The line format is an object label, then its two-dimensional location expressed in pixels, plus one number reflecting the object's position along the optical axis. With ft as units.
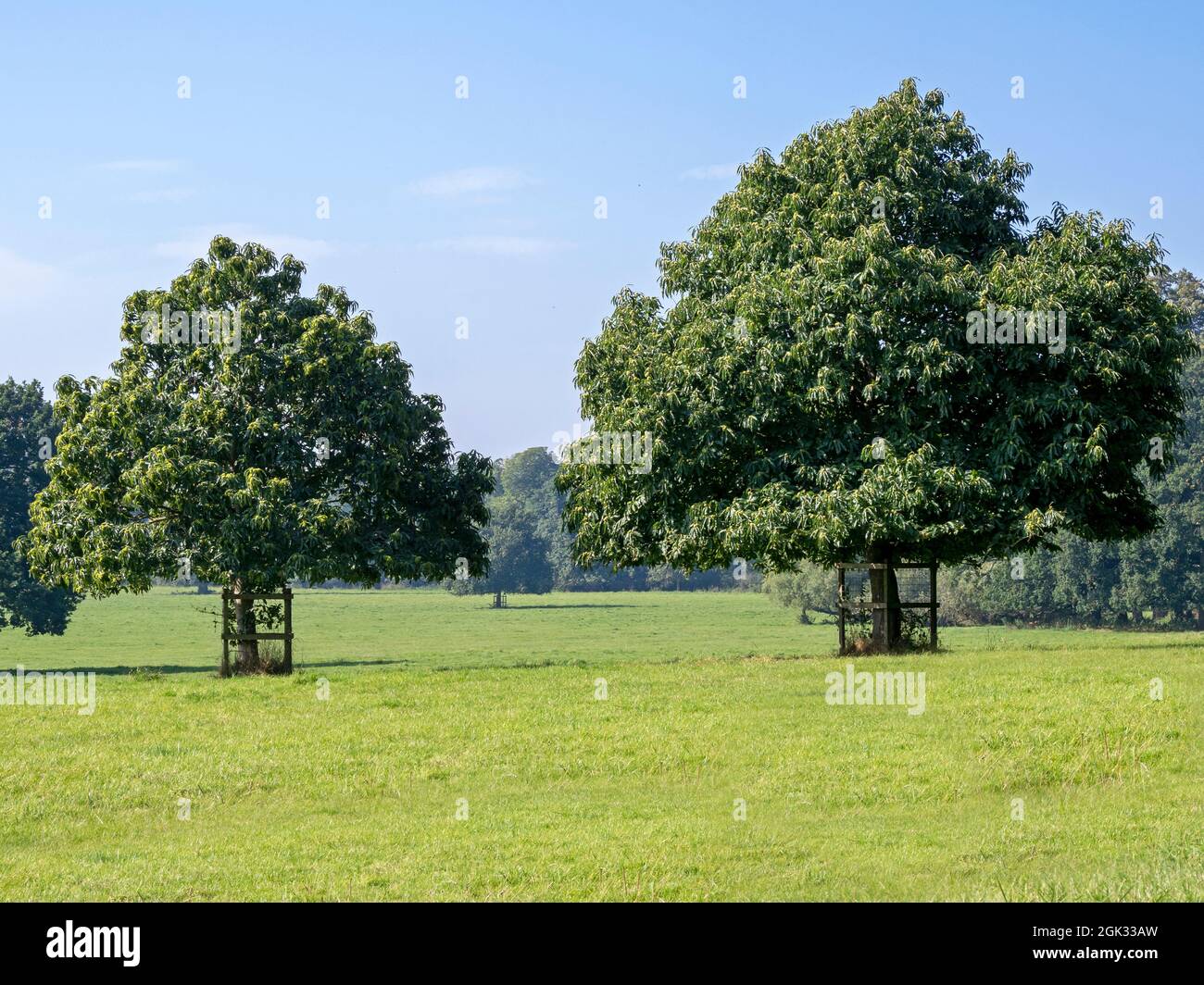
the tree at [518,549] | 453.17
